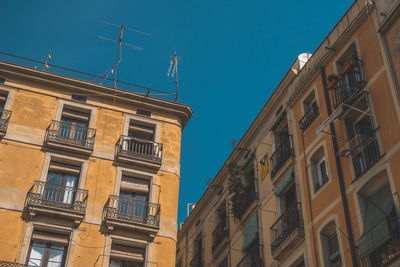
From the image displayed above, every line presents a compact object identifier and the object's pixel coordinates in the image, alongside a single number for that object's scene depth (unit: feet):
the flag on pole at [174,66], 119.31
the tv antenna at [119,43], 114.64
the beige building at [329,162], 68.23
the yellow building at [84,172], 87.71
